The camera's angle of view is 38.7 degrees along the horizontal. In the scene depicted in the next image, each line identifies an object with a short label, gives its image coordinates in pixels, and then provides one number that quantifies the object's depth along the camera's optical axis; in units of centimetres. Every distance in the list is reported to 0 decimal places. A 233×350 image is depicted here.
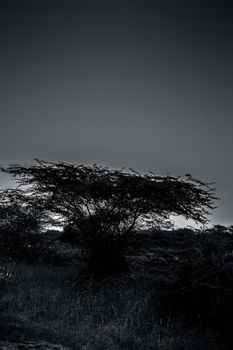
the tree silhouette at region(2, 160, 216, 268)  1116
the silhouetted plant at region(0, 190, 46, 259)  1719
